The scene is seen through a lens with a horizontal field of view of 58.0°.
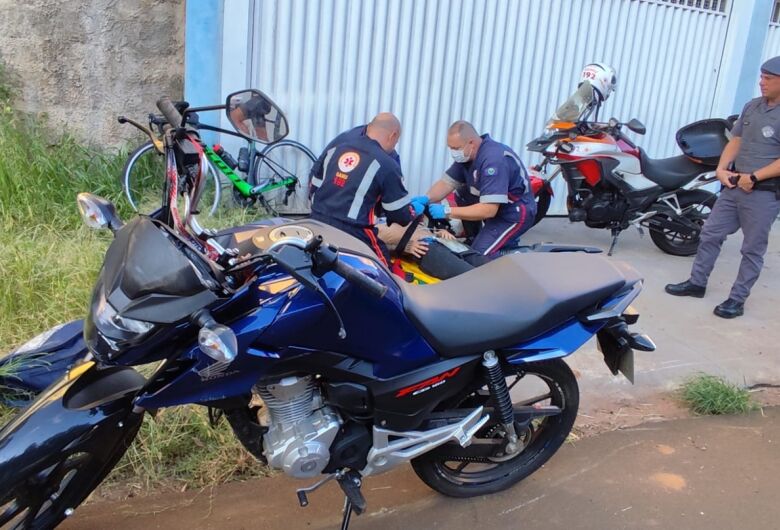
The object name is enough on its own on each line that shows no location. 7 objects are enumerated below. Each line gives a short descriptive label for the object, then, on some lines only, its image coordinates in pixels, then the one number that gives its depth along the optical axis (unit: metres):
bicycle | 5.46
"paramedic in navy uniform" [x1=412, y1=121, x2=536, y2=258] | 4.73
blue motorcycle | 1.89
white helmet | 6.11
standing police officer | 4.68
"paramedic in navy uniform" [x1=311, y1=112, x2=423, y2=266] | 3.98
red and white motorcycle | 6.10
